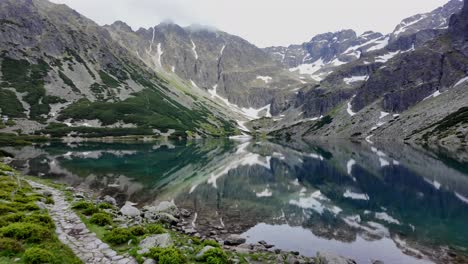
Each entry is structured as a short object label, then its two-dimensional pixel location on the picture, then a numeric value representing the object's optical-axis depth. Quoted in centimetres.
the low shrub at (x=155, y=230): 2322
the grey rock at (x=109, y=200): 3989
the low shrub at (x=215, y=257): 1794
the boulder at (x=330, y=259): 2239
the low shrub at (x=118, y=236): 1908
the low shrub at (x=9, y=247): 1486
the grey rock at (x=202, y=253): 1854
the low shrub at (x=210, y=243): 2222
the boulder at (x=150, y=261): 1563
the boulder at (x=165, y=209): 3581
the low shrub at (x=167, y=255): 1585
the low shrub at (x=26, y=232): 1688
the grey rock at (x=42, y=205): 2575
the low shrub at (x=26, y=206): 2386
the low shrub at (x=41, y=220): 1980
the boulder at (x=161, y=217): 3231
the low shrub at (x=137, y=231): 2133
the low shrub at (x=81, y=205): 2760
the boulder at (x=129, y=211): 3075
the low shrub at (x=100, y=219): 2318
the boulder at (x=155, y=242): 1783
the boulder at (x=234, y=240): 2779
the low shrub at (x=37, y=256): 1401
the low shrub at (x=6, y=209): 2208
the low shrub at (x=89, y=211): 2640
